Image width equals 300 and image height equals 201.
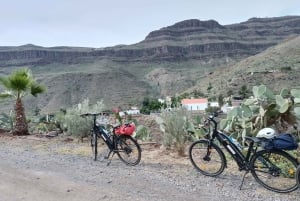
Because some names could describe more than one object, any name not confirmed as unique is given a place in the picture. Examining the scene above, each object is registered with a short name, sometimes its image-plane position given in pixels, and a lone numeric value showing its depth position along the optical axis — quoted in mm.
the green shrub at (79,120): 13148
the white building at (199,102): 50519
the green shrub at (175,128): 9844
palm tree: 15422
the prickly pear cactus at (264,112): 9195
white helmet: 6640
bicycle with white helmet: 6668
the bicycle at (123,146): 9094
